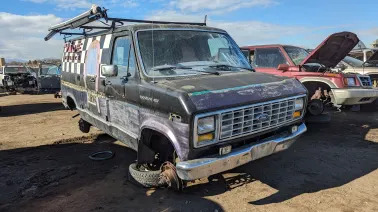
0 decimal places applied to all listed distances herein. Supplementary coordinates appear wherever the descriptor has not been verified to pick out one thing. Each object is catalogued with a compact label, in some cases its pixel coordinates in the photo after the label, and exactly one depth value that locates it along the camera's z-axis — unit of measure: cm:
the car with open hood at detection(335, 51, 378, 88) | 1052
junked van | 339
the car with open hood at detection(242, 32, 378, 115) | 715
